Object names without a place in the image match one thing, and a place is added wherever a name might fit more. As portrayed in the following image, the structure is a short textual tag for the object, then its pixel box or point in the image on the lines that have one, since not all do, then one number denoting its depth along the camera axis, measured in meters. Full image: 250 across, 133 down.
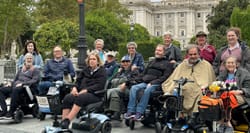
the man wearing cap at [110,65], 9.09
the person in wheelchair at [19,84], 8.97
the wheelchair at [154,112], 7.34
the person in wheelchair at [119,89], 8.01
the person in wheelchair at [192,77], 6.87
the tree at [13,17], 39.03
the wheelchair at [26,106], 9.09
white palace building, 123.06
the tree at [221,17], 47.25
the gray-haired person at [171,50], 8.34
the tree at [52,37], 33.19
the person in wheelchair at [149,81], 7.49
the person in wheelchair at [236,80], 6.37
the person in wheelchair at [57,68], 9.23
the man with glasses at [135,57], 8.57
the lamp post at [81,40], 12.84
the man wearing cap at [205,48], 8.09
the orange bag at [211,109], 6.09
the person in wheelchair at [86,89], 7.10
